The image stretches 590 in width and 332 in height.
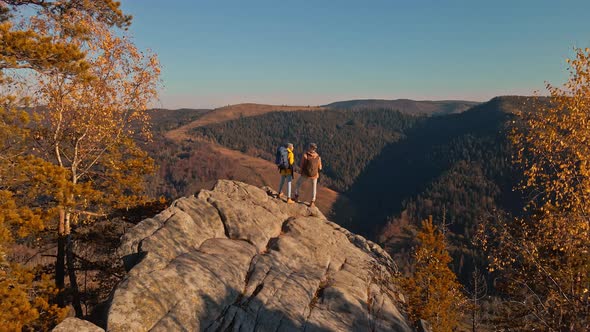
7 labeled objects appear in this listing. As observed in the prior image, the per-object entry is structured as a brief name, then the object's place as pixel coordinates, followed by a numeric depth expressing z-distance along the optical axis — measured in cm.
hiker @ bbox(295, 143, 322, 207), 2188
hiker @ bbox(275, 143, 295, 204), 2166
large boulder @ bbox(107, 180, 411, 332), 1201
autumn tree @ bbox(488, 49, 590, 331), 1401
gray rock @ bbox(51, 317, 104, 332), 999
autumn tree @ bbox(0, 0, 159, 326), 1180
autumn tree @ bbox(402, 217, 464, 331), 2674
